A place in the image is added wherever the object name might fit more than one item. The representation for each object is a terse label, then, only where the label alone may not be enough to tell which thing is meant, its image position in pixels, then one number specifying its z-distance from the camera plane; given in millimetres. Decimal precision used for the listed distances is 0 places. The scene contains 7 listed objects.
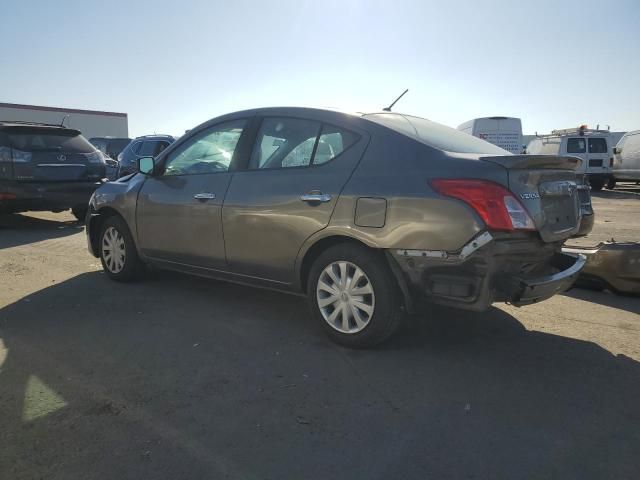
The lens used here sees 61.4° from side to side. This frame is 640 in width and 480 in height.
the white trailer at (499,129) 18016
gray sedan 3270
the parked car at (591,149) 18000
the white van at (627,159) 17016
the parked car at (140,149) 13328
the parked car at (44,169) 8555
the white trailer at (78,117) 39625
